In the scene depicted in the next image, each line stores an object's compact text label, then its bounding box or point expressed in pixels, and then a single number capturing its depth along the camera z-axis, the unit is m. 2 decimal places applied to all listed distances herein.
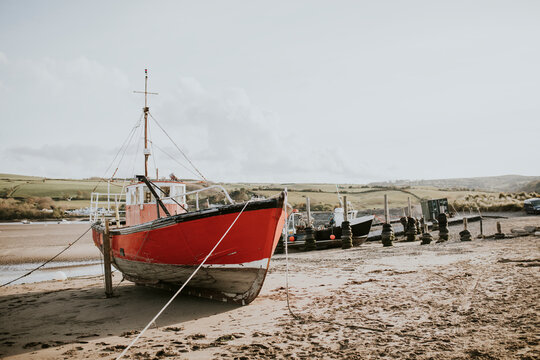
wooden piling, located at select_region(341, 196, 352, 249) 20.04
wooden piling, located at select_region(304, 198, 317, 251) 20.61
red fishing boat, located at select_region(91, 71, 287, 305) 7.22
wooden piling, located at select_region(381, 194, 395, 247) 19.72
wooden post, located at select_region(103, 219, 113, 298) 9.76
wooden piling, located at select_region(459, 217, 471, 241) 17.75
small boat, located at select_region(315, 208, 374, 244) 21.00
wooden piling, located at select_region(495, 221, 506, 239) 17.00
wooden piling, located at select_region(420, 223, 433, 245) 18.59
